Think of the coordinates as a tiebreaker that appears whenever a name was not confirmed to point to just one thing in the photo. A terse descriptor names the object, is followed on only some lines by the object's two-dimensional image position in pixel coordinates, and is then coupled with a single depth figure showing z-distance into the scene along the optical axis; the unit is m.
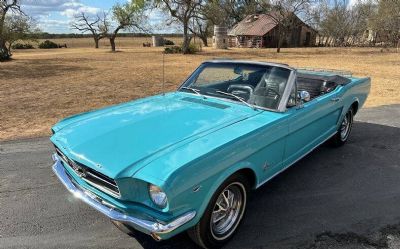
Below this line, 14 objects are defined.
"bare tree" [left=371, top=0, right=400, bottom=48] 35.16
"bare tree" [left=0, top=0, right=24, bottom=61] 25.35
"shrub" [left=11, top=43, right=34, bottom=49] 48.94
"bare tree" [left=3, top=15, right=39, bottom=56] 28.36
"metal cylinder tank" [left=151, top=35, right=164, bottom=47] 56.25
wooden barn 49.00
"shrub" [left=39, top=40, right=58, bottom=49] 54.16
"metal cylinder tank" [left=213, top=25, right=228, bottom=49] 46.62
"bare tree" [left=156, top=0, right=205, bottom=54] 34.28
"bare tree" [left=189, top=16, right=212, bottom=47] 54.93
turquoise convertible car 2.56
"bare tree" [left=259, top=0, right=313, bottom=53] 36.56
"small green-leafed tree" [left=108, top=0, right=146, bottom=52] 41.34
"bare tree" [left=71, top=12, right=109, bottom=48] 44.59
